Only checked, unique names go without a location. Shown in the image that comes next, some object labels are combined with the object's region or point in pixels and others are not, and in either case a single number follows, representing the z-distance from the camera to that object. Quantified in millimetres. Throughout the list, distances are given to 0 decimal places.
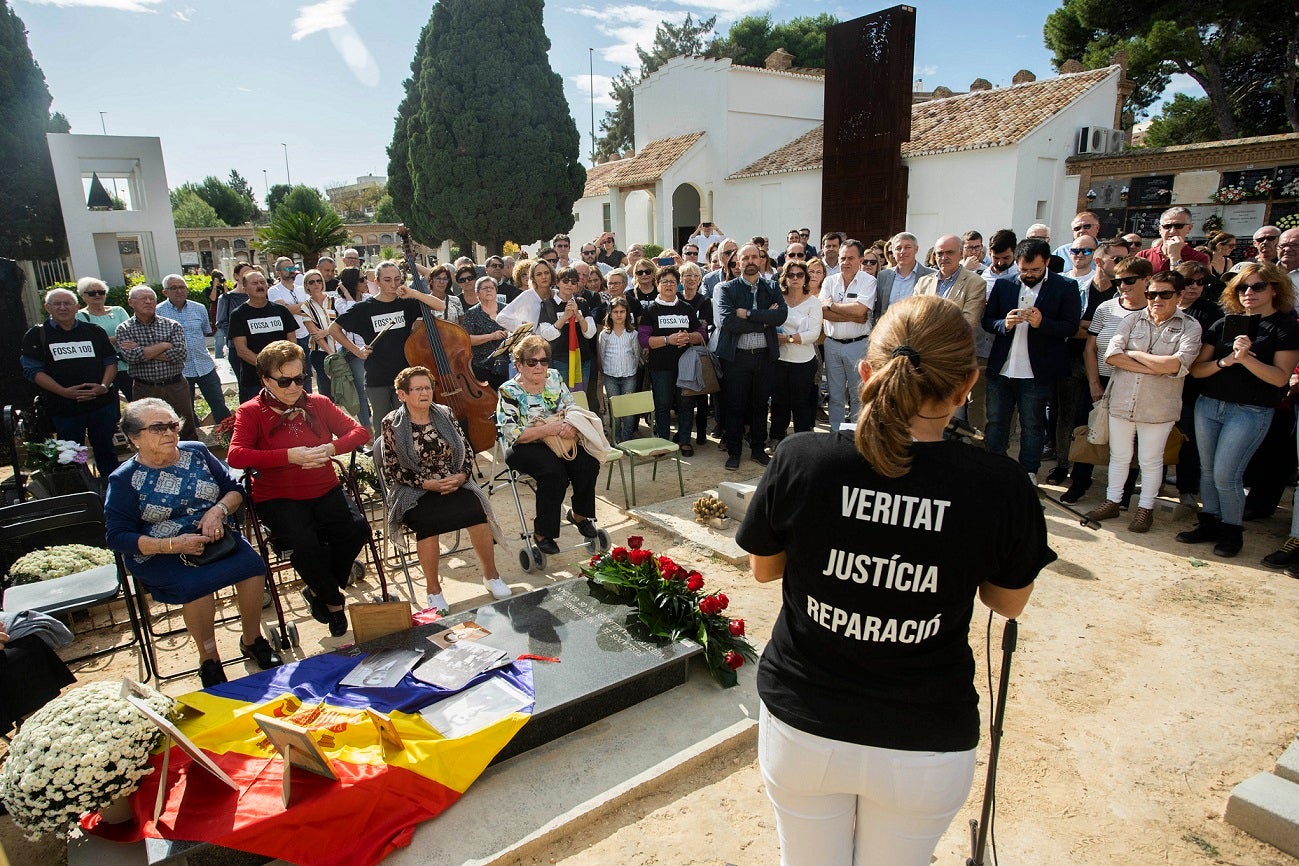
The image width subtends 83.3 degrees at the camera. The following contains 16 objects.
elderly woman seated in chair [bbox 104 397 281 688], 3797
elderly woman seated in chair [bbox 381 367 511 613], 4668
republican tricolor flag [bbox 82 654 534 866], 2703
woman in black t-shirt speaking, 1540
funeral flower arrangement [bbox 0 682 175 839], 2580
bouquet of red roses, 3854
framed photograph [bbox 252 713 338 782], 2717
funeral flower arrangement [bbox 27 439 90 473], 6137
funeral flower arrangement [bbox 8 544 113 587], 4488
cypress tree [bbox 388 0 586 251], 24344
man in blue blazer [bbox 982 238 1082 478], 6090
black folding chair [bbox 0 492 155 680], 3891
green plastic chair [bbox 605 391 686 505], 6352
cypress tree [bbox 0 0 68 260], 21156
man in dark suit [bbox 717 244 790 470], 7105
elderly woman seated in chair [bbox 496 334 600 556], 5395
